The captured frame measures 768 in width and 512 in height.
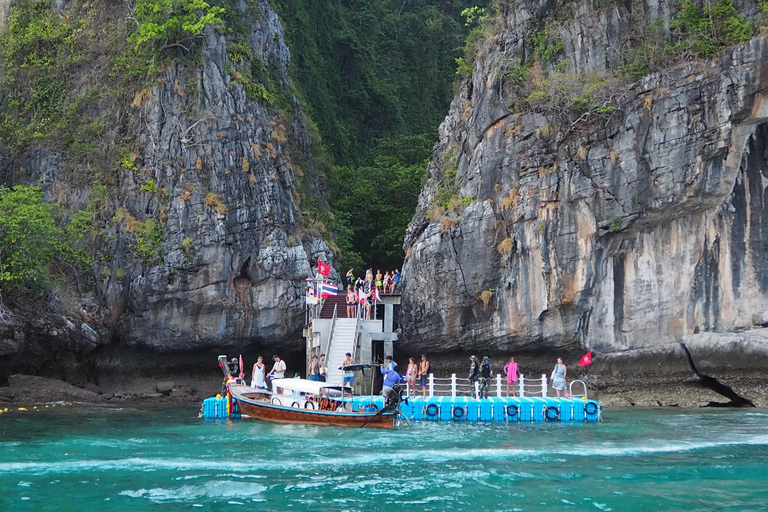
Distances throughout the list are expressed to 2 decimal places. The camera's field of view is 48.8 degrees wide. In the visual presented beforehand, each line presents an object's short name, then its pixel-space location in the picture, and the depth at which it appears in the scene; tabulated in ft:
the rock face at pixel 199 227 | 112.88
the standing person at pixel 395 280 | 117.96
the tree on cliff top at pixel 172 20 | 116.37
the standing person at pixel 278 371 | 90.66
